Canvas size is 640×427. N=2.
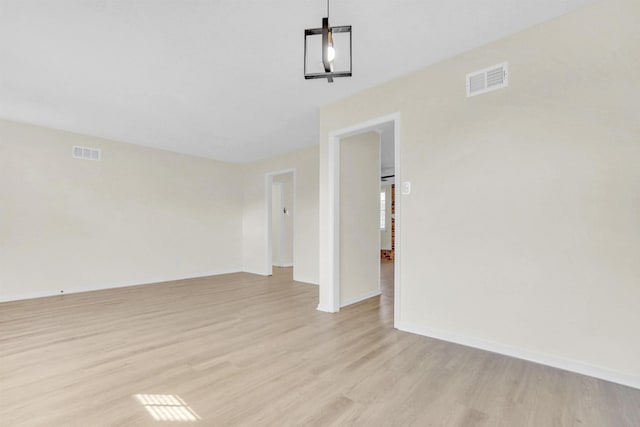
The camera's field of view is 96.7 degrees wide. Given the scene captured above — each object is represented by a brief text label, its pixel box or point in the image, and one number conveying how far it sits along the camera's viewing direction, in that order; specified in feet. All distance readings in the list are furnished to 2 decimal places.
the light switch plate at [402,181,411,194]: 9.83
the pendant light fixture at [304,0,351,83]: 5.54
